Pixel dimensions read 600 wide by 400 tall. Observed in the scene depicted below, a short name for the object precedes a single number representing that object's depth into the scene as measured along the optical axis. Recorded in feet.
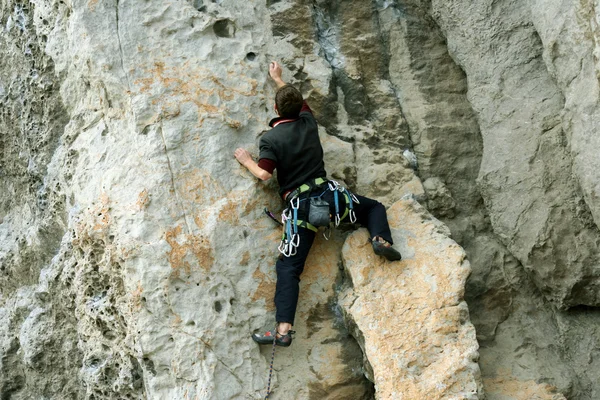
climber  14.88
